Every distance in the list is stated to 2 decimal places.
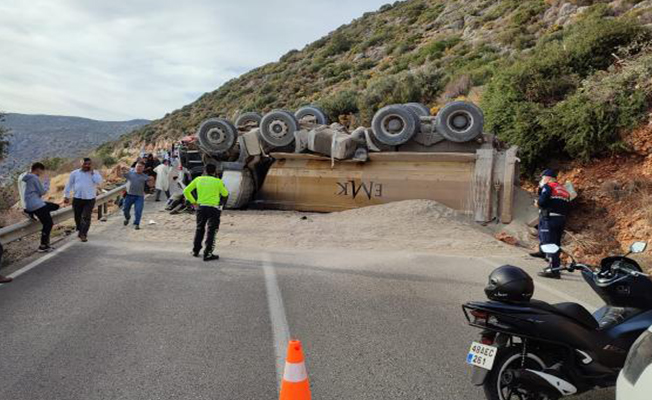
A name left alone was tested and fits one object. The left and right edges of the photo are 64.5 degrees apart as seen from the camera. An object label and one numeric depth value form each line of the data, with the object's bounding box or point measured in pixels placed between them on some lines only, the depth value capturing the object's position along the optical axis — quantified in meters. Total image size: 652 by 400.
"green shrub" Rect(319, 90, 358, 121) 29.00
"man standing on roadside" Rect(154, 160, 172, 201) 17.33
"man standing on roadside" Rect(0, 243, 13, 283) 6.83
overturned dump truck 12.82
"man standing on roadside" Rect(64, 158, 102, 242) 10.24
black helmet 3.53
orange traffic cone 3.12
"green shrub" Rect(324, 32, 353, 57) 52.97
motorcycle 3.38
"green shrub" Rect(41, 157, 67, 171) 31.63
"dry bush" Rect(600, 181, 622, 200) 11.73
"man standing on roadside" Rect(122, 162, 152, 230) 12.12
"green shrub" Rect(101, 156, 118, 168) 37.25
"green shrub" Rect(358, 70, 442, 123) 26.61
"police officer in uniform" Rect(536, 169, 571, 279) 8.53
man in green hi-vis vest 8.88
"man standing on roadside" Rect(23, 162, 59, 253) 8.87
